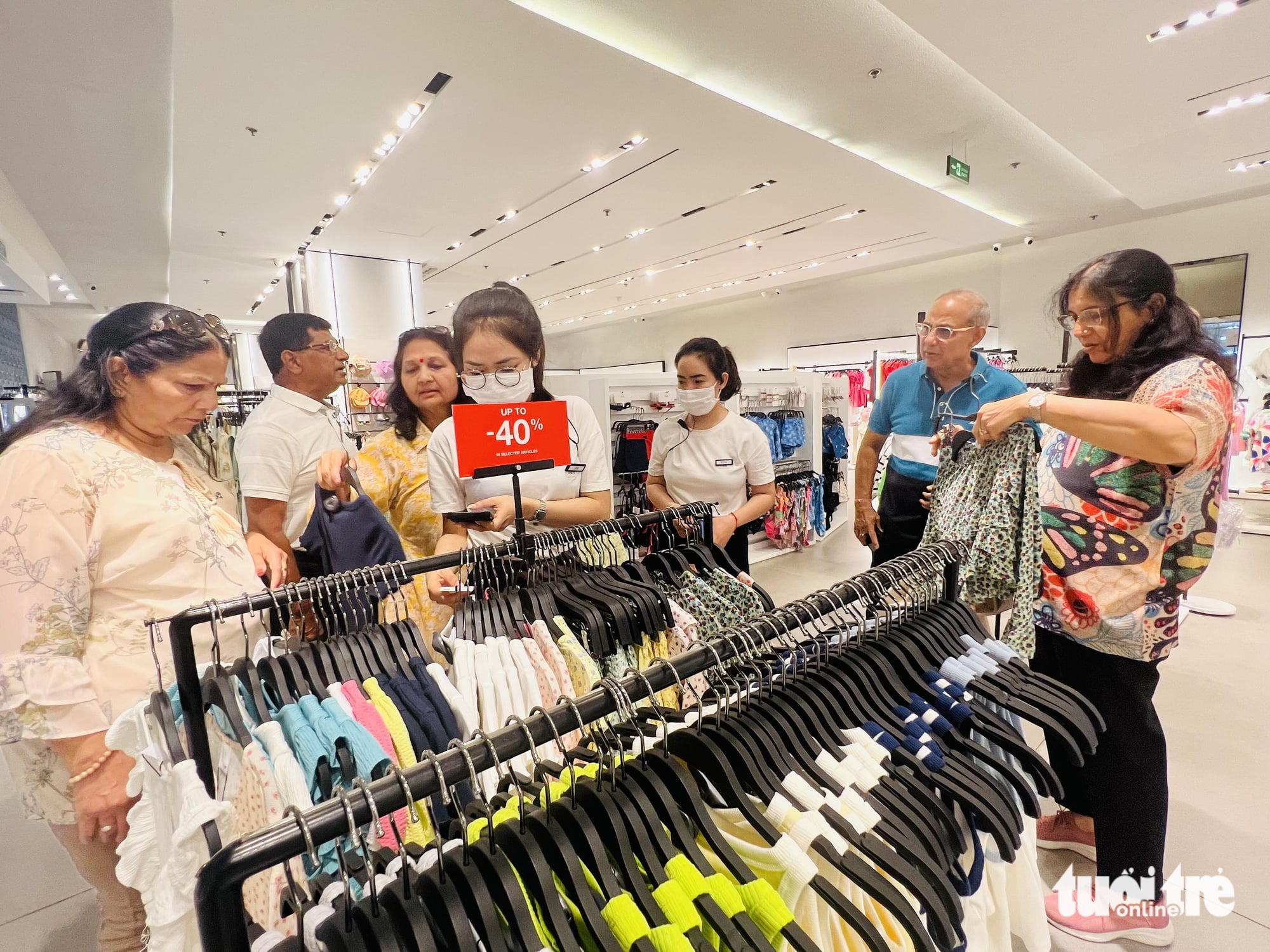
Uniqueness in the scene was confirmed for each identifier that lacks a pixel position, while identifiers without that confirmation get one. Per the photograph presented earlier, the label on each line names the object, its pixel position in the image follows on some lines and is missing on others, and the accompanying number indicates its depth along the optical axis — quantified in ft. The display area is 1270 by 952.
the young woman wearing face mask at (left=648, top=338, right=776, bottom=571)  8.76
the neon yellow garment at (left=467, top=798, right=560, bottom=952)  1.94
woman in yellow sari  7.12
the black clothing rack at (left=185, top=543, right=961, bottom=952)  1.61
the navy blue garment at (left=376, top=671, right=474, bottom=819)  3.01
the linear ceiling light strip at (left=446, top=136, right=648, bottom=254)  15.80
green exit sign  16.96
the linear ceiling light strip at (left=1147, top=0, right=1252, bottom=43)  10.82
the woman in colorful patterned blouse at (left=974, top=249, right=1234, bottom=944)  4.47
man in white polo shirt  6.45
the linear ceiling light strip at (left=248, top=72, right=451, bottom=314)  12.94
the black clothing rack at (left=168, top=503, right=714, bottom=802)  3.22
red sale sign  4.10
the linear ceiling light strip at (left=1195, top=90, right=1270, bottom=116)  14.12
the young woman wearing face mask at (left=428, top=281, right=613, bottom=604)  5.37
